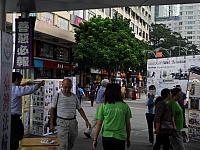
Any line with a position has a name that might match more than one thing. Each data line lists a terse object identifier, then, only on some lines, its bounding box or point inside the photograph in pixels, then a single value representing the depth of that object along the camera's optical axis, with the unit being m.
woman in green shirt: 6.06
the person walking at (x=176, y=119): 8.42
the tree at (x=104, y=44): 38.91
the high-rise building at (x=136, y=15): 47.24
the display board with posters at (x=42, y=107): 12.11
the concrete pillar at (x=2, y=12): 8.95
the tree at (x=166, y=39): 87.00
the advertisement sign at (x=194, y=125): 12.54
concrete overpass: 13.20
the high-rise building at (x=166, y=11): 113.69
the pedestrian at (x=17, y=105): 7.53
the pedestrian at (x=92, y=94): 29.46
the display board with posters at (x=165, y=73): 18.11
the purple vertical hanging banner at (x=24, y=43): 11.90
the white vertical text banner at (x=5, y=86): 5.41
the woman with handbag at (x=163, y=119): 8.23
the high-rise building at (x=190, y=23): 99.94
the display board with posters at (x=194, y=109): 12.52
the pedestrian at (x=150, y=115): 11.41
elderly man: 7.35
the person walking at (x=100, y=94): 11.90
